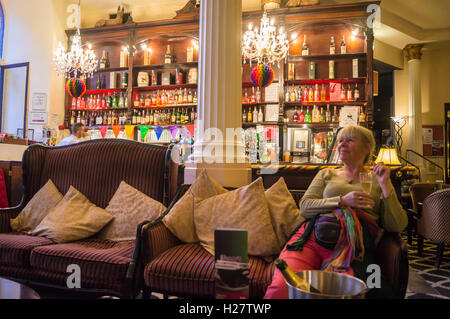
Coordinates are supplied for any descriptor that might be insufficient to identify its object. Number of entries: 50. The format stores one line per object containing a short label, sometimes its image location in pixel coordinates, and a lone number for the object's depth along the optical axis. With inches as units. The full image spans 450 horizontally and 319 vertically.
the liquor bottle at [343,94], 239.5
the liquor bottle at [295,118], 245.5
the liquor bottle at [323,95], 241.2
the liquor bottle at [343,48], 238.4
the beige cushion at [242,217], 75.4
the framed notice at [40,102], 269.3
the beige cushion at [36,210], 98.3
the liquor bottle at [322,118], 241.4
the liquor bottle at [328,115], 241.0
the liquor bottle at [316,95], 242.8
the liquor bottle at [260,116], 245.4
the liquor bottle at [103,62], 279.1
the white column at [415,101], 353.7
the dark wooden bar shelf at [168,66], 261.3
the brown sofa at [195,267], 60.1
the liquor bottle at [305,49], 243.8
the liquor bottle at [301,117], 244.6
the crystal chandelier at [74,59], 241.4
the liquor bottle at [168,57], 265.1
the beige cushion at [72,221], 88.1
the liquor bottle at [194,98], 258.2
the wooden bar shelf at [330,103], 237.5
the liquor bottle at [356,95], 236.1
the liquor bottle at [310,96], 242.8
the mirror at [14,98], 277.7
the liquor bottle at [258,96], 247.4
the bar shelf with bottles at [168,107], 259.9
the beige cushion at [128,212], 89.4
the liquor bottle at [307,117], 243.6
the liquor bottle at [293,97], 244.5
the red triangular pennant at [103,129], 277.4
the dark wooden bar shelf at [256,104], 247.4
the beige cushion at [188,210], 81.9
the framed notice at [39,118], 267.5
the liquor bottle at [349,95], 237.0
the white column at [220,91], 110.3
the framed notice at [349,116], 236.7
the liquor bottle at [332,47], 241.1
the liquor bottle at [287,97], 245.1
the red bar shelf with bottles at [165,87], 261.0
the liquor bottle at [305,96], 244.4
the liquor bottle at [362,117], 233.8
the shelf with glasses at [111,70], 274.1
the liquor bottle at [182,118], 260.2
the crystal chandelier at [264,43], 197.8
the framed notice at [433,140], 375.2
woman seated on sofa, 62.0
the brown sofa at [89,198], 72.4
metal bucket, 31.2
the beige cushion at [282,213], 78.2
